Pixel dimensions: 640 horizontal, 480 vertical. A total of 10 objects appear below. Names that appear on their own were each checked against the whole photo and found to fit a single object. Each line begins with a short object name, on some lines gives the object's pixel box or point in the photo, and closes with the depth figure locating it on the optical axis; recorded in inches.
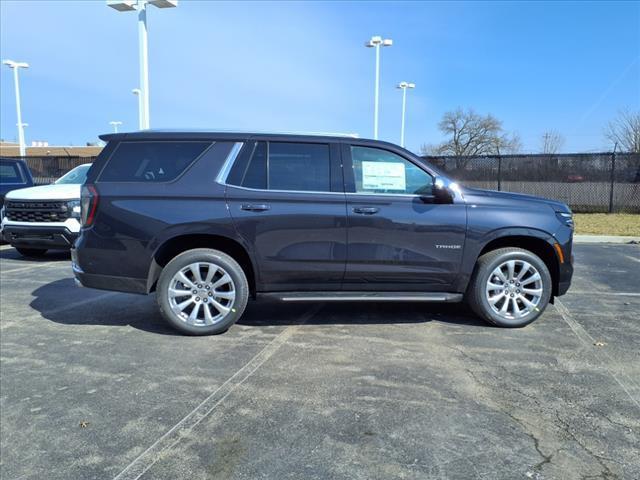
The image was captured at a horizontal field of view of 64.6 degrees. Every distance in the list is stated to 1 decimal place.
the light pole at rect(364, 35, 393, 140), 860.6
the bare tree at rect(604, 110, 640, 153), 1086.5
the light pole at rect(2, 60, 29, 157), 1147.9
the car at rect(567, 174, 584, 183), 665.0
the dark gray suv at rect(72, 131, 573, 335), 184.9
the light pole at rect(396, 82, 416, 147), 1194.0
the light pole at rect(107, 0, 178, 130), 497.4
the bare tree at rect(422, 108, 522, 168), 1991.9
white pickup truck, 338.3
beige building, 2291.1
